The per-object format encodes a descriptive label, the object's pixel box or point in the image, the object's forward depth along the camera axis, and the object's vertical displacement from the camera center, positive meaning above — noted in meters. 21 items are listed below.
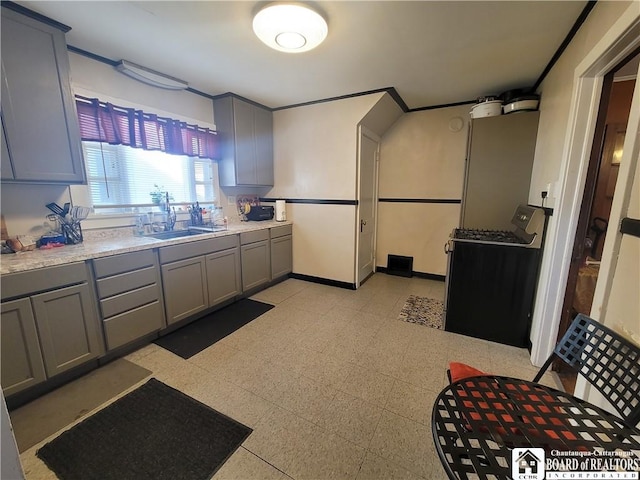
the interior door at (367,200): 3.46 -0.06
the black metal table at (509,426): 0.76 -0.74
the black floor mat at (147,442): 1.28 -1.32
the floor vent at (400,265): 4.08 -1.10
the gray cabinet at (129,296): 1.95 -0.78
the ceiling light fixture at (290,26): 1.62 +1.11
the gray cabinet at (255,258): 3.16 -0.78
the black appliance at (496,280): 2.21 -0.75
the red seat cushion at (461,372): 1.27 -0.86
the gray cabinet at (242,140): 3.27 +0.74
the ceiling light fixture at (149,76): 2.35 +1.16
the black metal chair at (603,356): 0.91 -0.65
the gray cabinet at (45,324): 1.53 -0.81
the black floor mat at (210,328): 2.30 -1.29
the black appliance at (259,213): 3.74 -0.23
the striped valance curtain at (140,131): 2.24 +0.66
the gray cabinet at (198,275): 2.38 -0.78
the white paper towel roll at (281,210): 3.84 -0.20
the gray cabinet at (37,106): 1.69 +0.63
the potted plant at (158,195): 2.83 +0.02
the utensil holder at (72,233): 2.10 -0.29
